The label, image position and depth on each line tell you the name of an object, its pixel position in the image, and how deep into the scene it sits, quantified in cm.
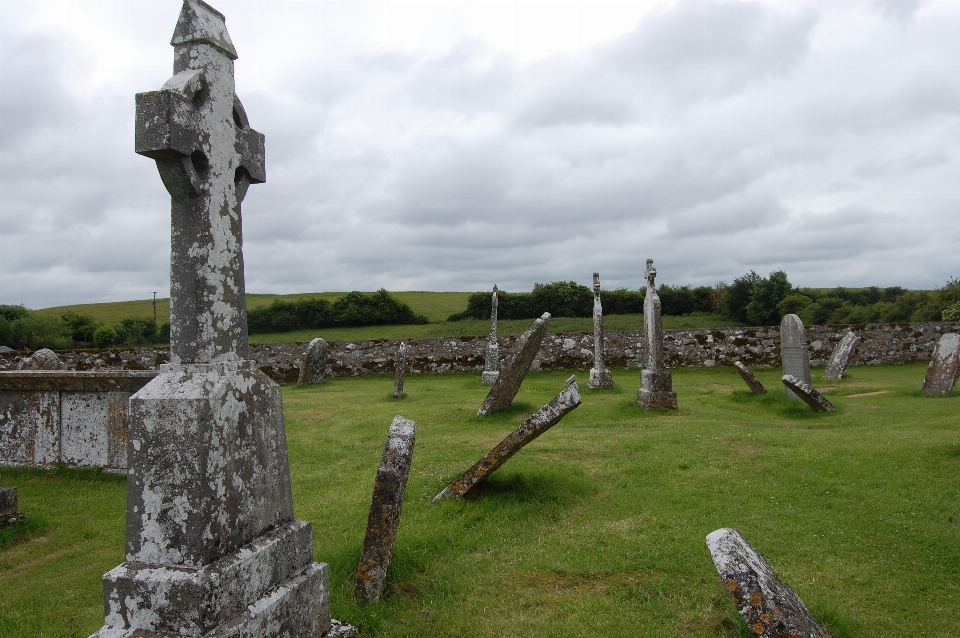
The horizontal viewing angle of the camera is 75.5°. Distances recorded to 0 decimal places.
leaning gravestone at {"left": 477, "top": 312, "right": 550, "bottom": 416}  1031
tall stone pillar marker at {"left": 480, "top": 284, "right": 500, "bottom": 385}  1619
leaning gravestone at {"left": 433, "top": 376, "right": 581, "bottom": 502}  567
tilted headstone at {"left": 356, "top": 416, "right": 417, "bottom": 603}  411
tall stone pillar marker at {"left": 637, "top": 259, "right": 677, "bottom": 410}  1114
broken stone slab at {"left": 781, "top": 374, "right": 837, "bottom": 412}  1038
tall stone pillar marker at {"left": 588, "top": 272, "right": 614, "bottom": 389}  1452
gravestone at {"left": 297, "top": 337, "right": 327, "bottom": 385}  1797
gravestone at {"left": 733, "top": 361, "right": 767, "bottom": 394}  1252
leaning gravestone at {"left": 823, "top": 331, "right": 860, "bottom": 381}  1564
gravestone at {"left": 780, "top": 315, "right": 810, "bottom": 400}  1310
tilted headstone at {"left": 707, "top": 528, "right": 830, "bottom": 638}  294
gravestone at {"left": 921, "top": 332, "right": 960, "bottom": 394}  1192
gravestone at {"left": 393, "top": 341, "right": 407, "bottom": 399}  1385
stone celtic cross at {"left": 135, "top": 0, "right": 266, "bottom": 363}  301
